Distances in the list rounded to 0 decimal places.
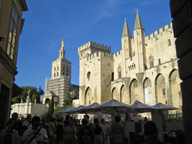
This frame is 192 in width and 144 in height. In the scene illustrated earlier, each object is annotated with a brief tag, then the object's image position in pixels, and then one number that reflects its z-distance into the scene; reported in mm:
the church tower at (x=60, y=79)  73188
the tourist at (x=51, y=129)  8877
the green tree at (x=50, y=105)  52212
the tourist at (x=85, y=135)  5746
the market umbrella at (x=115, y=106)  16594
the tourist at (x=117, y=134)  6550
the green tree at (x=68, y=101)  58056
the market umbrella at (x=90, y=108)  19144
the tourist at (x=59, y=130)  8205
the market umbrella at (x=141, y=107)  17625
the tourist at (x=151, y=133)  2986
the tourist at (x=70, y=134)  6355
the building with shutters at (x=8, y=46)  9188
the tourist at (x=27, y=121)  8312
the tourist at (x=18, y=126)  7035
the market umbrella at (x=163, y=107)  18231
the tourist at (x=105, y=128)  10230
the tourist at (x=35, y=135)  4577
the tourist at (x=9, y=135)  5005
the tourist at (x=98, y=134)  7258
